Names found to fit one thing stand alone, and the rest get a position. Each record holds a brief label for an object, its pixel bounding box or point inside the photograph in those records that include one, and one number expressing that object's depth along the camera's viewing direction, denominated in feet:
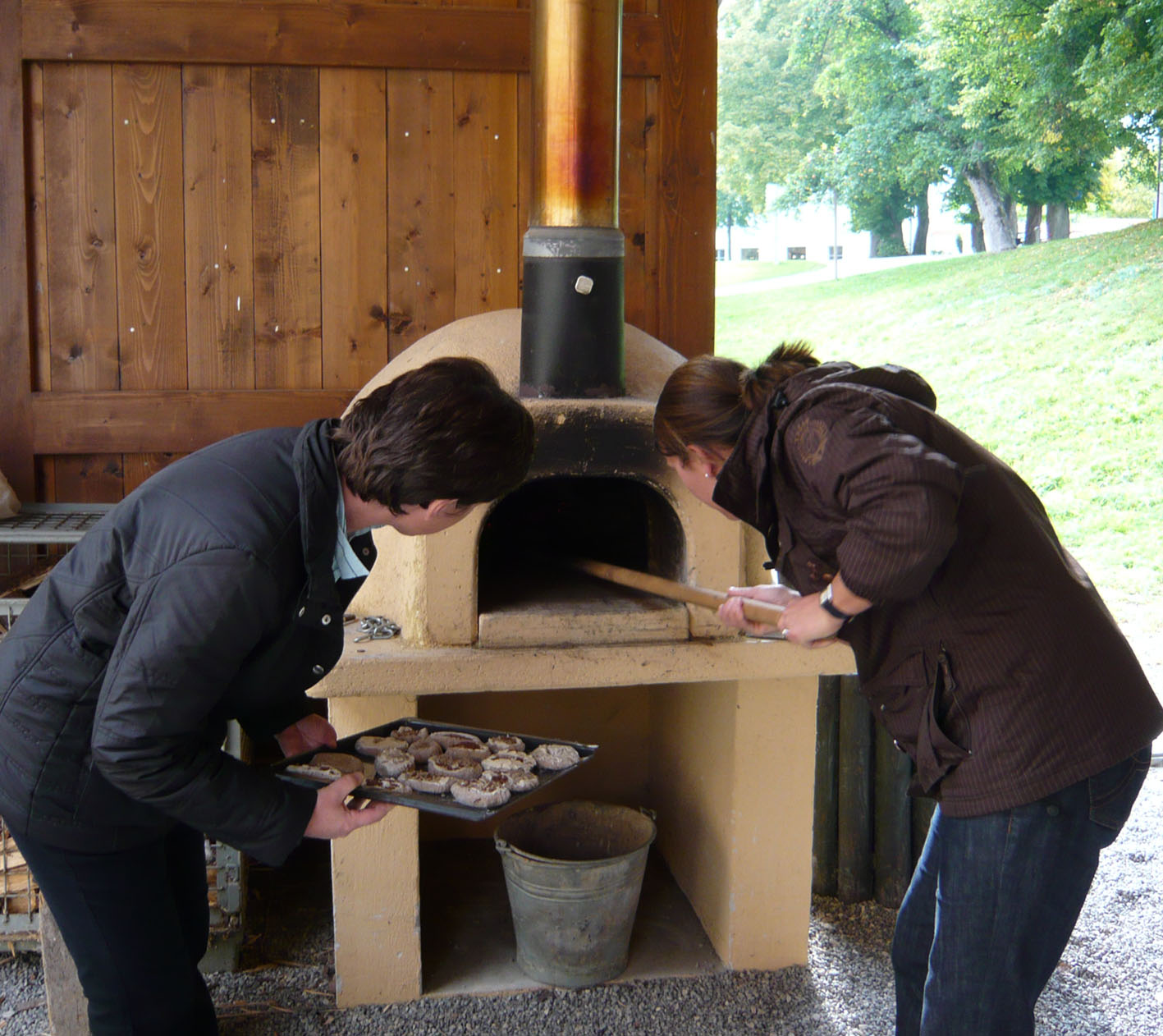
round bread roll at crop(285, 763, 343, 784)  6.72
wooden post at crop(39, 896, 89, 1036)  8.34
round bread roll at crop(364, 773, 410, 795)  6.68
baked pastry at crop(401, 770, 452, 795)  7.00
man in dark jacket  5.23
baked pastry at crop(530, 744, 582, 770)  7.38
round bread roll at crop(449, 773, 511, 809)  6.69
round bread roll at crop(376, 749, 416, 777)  7.25
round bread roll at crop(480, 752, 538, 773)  7.41
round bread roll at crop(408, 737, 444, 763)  7.60
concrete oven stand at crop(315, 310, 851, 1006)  8.77
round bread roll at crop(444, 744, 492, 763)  7.70
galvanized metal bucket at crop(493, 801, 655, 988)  9.48
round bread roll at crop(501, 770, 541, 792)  7.06
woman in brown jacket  5.52
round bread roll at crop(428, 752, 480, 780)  7.32
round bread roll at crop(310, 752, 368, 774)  6.99
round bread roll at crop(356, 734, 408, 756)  7.52
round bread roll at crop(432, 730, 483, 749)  7.93
